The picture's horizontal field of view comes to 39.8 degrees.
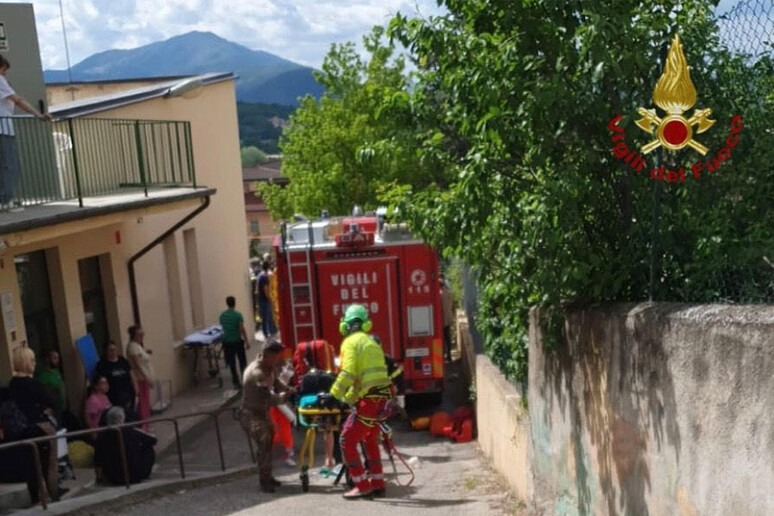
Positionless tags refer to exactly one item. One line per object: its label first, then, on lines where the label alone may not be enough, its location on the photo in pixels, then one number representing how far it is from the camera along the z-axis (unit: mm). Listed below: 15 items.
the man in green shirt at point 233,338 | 16844
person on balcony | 10602
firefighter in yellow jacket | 9773
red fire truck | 14508
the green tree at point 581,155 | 5973
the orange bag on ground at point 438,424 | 14094
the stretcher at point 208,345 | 17422
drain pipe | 15590
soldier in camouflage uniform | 10305
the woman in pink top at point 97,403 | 11898
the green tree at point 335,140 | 24766
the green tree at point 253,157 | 89062
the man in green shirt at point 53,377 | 12109
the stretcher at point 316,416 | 10662
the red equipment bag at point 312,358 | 13195
